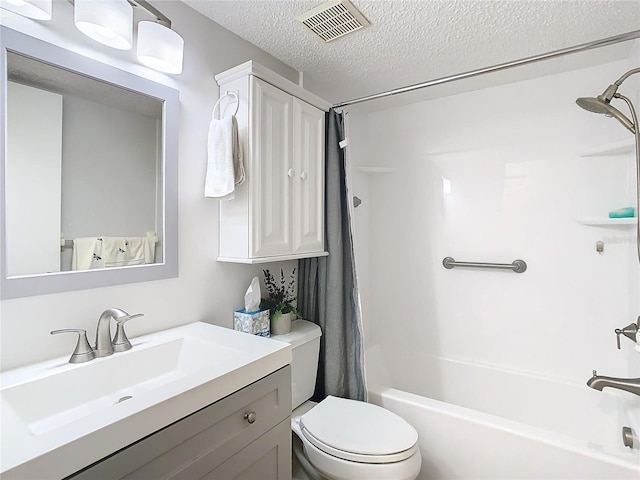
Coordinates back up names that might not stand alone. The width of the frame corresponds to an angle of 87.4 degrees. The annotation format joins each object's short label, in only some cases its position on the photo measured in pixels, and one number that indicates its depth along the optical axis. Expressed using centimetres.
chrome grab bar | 210
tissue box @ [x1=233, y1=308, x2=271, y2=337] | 151
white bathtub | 133
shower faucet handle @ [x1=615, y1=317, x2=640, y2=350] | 154
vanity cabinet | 72
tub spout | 143
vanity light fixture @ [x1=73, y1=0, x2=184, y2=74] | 99
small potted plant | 162
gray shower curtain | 178
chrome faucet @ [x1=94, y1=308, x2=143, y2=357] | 106
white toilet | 127
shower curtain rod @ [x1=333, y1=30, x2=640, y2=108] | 129
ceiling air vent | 137
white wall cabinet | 142
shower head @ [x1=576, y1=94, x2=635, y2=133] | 143
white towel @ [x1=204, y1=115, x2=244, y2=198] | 135
